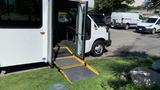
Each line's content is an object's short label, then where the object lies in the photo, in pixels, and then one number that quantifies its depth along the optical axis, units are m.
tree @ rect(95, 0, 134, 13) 16.22
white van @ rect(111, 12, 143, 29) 12.41
